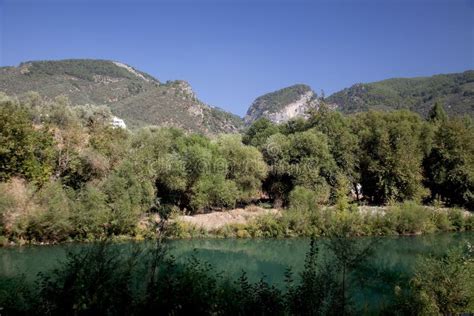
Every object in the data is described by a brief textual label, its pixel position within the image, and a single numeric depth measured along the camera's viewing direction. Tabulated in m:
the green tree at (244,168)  54.75
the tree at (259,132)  72.79
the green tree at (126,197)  41.09
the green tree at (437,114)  80.93
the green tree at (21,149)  38.06
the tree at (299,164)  54.94
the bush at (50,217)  36.50
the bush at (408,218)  49.69
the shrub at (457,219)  53.00
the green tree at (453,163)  59.72
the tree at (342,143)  59.91
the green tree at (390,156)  58.47
